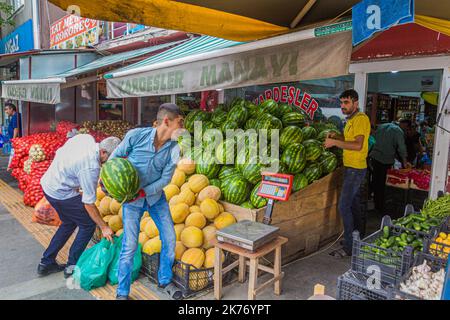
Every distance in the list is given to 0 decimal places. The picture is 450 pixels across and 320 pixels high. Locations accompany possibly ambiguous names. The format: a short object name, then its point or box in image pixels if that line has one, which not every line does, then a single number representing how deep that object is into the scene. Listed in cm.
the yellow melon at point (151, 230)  432
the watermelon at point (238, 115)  535
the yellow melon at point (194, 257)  396
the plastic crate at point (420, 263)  253
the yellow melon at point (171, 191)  466
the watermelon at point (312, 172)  473
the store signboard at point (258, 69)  290
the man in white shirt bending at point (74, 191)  366
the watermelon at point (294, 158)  455
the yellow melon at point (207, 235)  420
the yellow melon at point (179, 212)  433
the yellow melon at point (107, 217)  484
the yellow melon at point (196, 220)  426
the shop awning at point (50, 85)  707
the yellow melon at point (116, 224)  471
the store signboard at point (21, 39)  1489
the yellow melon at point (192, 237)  411
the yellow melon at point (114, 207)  483
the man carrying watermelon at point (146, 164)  353
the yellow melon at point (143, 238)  435
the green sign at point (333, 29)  280
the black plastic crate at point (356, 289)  288
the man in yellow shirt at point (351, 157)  457
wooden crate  433
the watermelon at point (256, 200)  428
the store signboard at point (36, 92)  710
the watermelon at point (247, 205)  435
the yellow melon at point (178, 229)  427
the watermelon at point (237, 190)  444
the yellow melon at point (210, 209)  431
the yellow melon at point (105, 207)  492
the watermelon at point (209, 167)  484
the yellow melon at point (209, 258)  402
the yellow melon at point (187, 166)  495
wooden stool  338
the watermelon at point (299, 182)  455
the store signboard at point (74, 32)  1184
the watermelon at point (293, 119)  523
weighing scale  339
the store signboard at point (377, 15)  231
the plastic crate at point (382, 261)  288
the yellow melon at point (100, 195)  516
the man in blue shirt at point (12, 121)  1071
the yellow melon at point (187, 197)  450
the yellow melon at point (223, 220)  422
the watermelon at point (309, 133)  512
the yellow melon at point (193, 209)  443
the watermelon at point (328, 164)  496
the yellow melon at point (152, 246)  415
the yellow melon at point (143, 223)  454
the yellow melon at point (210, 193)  444
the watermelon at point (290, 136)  474
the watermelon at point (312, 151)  477
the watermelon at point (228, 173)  468
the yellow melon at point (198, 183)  460
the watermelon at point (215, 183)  473
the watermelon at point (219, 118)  565
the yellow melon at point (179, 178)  482
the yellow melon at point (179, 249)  410
